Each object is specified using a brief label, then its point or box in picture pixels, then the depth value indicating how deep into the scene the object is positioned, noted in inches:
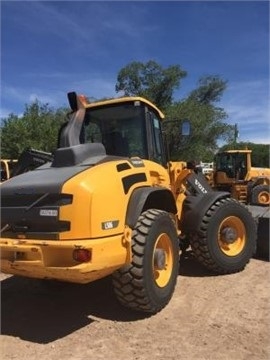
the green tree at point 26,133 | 1194.0
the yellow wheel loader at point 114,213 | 177.6
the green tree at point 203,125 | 1419.8
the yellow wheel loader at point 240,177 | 692.7
